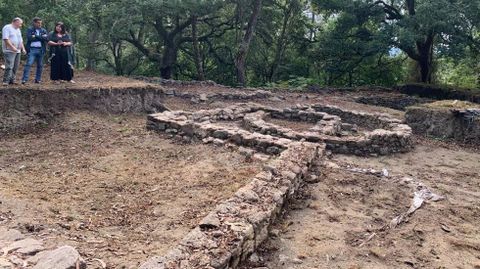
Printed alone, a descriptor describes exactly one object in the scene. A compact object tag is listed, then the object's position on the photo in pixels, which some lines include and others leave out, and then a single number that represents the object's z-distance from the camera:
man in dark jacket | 10.58
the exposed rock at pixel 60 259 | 3.73
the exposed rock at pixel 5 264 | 3.78
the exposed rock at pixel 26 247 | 4.11
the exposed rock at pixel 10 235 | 4.40
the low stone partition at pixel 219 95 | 15.65
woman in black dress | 11.18
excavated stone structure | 4.47
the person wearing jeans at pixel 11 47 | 9.93
